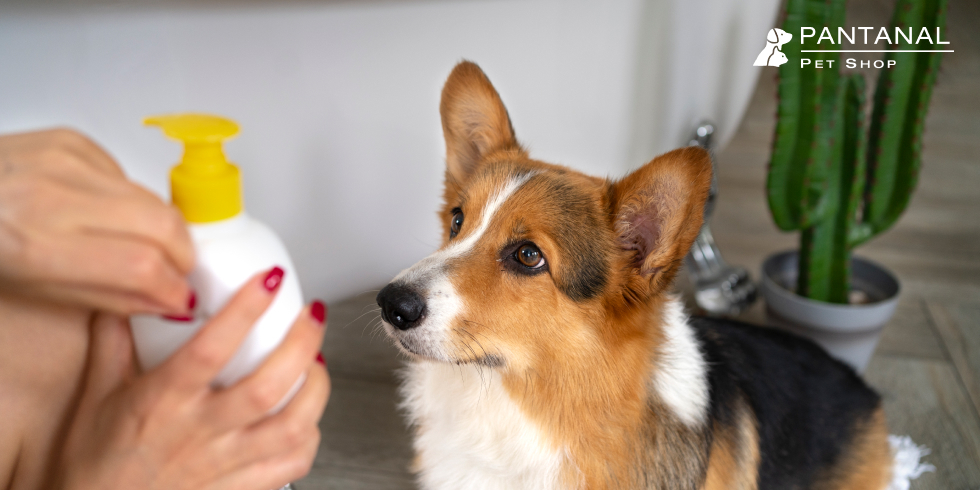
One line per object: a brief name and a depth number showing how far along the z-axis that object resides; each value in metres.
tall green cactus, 1.87
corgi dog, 1.09
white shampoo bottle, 0.64
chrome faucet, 2.42
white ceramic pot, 1.99
